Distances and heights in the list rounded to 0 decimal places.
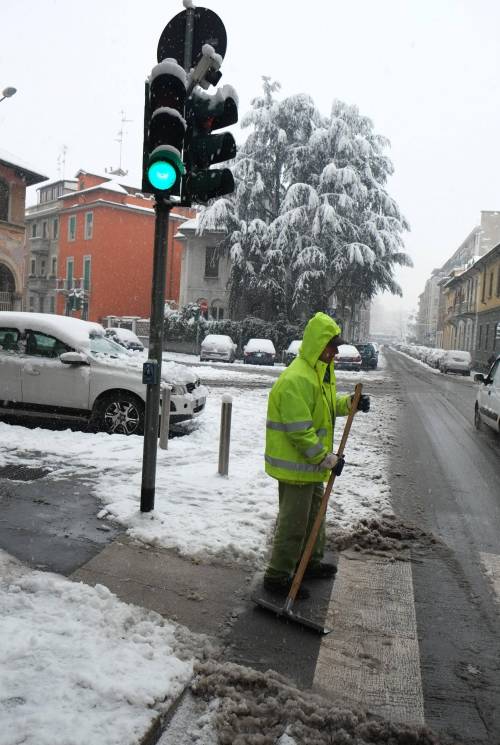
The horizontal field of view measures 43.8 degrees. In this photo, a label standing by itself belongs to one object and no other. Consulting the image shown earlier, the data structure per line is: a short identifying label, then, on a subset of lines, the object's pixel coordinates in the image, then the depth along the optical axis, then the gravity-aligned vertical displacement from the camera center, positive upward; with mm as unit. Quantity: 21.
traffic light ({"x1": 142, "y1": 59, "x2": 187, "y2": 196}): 4805 +1594
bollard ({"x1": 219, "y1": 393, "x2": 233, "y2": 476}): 6988 -1214
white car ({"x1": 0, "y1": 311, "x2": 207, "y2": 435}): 8977 -773
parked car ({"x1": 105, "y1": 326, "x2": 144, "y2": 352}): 32094 -362
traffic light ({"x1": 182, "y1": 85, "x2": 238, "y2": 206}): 5020 +1546
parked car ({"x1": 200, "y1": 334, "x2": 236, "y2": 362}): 32031 -653
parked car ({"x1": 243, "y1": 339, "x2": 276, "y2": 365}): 32625 -754
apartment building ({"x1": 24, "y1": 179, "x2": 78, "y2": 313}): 54778 +7060
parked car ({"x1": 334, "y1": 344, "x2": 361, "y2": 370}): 30359 -713
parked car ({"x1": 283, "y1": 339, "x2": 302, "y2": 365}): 31130 -537
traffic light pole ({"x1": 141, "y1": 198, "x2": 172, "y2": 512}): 5281 -165
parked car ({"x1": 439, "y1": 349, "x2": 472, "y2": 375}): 36062 -660
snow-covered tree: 34781 +7460
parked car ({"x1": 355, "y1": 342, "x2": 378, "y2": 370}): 33400 -541
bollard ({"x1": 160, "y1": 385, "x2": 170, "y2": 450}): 7988 -1073
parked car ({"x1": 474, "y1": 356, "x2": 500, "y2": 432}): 10555 -791
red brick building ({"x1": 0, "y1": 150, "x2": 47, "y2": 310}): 28406 +4556
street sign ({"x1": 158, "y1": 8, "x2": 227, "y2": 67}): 5207 +2543
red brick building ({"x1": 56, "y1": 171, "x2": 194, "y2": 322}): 49500 +6649
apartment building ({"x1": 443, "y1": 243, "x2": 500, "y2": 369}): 43125 +3487
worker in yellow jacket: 3934 -639
